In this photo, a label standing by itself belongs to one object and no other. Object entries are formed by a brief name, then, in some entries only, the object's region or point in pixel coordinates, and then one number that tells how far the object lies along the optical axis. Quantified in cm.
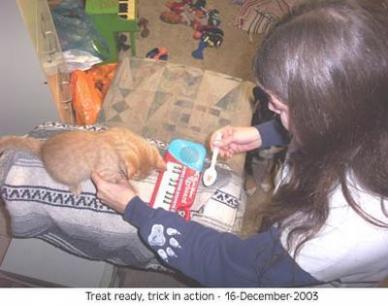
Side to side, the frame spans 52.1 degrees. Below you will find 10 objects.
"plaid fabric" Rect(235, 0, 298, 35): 222
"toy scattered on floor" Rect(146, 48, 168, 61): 210
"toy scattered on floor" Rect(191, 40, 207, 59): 212
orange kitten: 102
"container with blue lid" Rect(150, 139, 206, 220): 104
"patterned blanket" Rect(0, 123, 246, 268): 104
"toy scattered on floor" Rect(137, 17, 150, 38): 221
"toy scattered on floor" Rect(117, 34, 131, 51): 213
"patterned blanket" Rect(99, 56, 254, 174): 135
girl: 60
